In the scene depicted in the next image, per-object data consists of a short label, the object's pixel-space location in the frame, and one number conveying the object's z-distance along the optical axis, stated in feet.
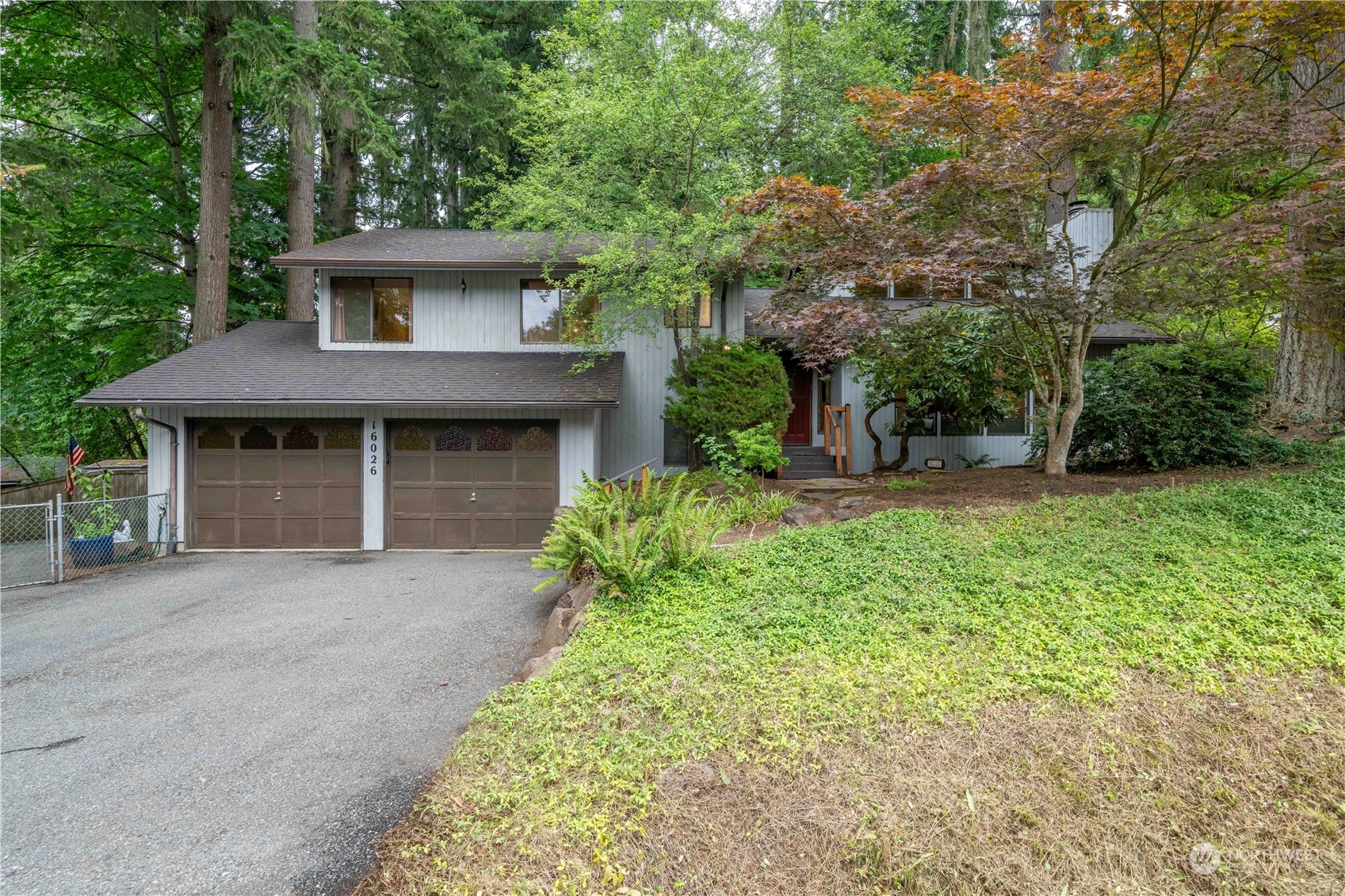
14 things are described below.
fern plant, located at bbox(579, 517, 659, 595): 16.29
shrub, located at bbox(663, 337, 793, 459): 29.73
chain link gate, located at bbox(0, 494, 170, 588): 26.18
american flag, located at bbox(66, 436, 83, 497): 32.50
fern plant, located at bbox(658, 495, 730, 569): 17.16
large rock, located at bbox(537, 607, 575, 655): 16.39
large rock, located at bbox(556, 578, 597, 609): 17.71
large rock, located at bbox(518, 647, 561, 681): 13.63
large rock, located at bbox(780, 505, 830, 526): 22.11
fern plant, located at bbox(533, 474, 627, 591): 19.24
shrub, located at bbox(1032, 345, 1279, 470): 24.79
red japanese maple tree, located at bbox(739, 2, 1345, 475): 18.78
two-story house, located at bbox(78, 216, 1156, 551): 30.81
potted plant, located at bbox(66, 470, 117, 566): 27.84
